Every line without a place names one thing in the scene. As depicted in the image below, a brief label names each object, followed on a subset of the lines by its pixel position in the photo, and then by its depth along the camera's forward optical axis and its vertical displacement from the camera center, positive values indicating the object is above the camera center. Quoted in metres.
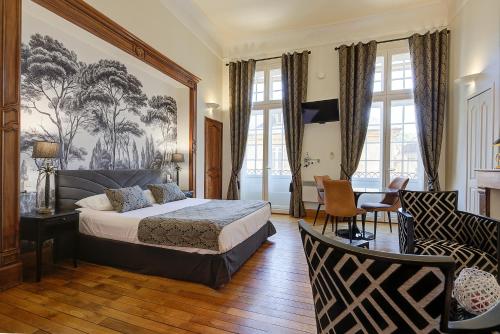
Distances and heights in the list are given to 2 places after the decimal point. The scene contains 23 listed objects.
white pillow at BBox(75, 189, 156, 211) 3.06 -0.47
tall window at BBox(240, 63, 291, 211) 6.25 +0.57
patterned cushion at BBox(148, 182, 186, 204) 3.90 -0.44
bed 2.45 -0.84
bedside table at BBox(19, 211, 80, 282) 2.41 -0.62
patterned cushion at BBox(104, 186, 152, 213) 3.14 -0.44
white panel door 3.67 +0.40
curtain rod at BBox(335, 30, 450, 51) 5.18 +2.53
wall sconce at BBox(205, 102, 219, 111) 5.83 +1.34
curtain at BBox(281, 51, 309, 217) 5.83 +1.08
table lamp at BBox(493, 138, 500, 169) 3.01 +0.14
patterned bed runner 2.44 -0.63
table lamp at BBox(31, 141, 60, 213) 2.46 +0.07
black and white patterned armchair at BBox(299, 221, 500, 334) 0.69 -0.37
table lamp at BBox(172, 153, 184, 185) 4.71 +0.12
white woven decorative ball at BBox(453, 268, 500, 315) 0.99 -0.49
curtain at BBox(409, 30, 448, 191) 4.84 +1.35
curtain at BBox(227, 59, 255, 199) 6.27 +1.32
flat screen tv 5.57 +1.18
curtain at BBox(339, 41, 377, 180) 5.30 +1.39
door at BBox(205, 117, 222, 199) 5.97 +0.13
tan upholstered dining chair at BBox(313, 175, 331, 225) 4.85 -0.44
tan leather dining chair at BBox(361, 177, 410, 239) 4.03 -0.62
